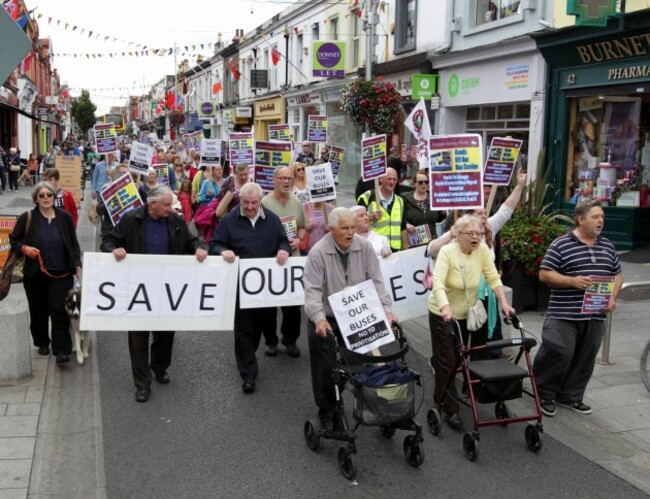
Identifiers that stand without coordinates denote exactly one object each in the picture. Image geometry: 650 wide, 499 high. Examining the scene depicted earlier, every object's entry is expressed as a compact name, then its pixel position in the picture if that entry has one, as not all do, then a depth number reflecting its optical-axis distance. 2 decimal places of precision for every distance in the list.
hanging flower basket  18.80
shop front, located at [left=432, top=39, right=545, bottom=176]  15.52
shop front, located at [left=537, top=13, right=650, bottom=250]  12.88
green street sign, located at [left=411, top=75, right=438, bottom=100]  19.86
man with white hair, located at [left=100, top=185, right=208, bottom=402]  6.44
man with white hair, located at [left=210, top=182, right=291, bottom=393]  6.65
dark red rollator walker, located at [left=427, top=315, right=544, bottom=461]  5.16
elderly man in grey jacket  5.23
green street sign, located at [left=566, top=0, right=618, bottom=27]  12.02
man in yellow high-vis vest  8.09
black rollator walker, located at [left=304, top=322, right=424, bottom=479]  4.78
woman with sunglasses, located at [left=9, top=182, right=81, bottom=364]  7.06
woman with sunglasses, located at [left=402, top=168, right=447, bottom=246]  8.73
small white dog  7.19
